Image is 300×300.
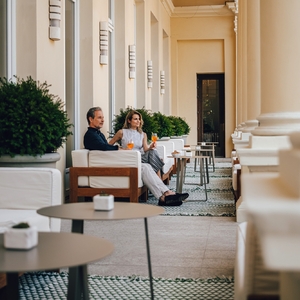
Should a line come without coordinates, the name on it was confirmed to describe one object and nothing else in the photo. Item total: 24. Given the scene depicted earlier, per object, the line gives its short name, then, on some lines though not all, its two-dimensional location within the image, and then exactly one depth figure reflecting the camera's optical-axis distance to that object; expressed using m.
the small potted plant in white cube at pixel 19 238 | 2.11
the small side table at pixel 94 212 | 2.84
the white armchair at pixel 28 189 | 4.19
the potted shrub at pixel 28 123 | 5.06
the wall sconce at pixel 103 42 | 9.22
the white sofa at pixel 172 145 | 11.42
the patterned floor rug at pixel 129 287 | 3.39
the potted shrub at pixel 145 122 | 9.21
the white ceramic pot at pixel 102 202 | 3.05
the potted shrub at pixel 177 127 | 14.60
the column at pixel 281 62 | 4.54
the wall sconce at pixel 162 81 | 16.81
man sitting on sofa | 7.21
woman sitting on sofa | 7.99
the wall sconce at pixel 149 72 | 14.05
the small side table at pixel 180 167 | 8.04
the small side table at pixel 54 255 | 1.90
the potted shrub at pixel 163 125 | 11.91
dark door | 19.36
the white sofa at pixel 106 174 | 6.88
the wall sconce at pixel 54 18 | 6.67
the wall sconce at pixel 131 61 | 11.57
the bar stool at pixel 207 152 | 16.35
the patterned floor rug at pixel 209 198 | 6.75
